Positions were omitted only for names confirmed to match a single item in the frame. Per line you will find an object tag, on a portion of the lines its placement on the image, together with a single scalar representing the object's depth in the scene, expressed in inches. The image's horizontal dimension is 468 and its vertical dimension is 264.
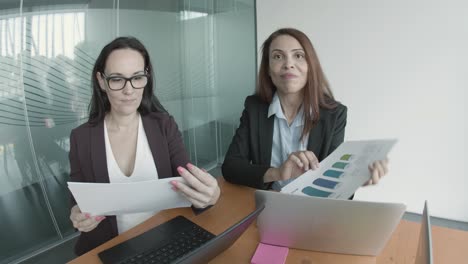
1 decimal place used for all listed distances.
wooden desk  30.1
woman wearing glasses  44.7
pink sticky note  29.8
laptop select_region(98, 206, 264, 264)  24.8
